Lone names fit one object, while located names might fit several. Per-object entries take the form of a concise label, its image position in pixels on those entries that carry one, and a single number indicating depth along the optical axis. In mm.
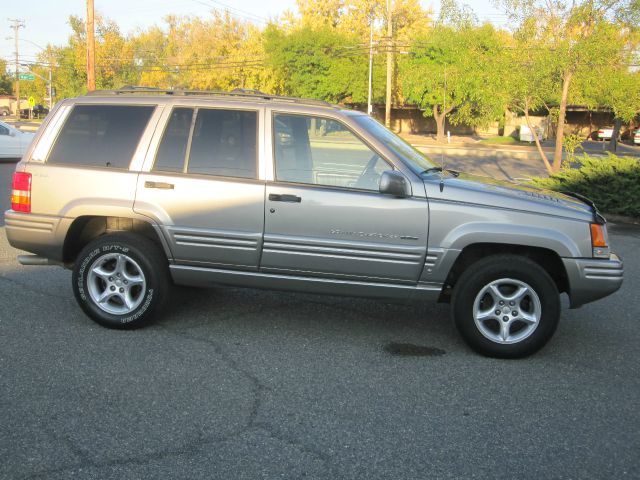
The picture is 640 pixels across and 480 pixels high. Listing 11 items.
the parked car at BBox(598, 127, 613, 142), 52938
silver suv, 5137
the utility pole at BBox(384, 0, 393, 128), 38469
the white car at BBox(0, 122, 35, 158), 22625
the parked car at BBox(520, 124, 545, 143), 53428
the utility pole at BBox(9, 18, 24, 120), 90419
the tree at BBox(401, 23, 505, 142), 17312
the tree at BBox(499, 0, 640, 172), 15703
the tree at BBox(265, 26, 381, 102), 59188
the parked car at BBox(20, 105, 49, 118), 96888
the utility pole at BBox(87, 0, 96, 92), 27281
